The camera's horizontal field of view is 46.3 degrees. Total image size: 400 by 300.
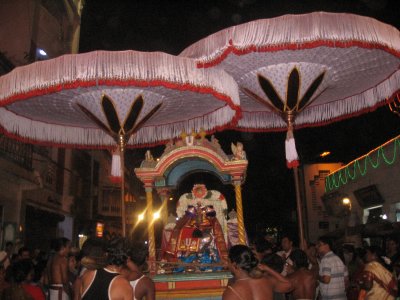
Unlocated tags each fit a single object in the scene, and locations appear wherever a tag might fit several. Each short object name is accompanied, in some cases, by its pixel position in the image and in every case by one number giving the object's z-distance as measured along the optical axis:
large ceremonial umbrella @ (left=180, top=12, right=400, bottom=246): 6.17
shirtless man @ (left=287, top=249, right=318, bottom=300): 6.16
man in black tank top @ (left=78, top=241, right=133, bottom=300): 4.21
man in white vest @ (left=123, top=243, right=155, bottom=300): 4.91
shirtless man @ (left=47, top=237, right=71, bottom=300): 7.98
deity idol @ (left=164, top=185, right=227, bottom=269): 10.31
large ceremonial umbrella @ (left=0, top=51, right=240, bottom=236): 6.54
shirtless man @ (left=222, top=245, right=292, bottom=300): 4.11
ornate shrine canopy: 10.07
